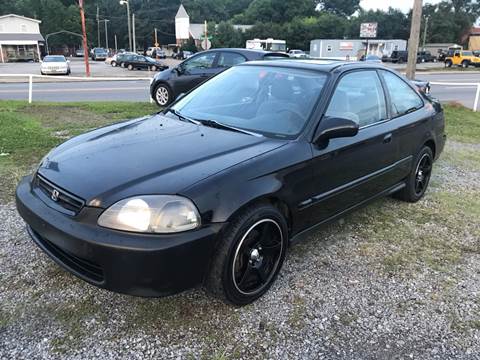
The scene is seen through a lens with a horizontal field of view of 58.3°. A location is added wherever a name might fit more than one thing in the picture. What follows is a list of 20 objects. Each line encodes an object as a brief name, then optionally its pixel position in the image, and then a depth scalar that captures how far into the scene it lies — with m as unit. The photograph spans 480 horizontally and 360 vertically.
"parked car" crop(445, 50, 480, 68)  49.59
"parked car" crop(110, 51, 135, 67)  37.72
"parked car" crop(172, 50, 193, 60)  68.06
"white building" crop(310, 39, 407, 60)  60.97
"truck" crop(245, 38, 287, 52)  59.57
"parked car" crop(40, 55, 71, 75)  27.72
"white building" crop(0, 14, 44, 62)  59.31
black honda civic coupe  2.38
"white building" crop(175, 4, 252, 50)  76.75
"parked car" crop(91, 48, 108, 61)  60.72
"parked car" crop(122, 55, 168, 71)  34.97
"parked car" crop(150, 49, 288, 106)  10.31
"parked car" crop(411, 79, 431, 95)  10.42
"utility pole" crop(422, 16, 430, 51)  72.45
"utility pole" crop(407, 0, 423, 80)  12.74
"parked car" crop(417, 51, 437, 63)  60.19
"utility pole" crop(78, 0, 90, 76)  25.68
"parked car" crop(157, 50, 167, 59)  65.47
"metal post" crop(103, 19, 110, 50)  90.62
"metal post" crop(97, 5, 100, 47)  91.88
